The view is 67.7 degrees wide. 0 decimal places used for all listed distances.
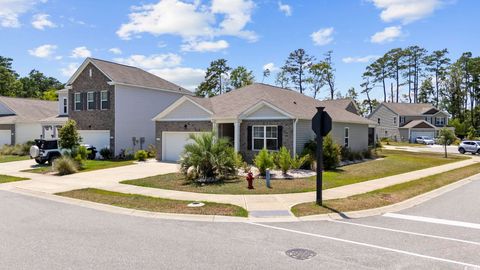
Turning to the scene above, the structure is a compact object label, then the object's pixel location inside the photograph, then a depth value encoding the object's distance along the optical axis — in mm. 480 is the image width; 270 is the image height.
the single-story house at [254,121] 22375
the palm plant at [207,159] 16938
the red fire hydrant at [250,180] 14773
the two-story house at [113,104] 29891
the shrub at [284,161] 18406
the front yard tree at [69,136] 22781
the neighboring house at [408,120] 65812
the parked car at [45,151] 24422
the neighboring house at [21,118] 38156
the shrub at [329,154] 21500
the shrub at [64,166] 20344
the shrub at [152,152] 29125
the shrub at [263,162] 18188
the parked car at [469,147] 41625
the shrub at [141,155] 27234
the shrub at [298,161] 19609
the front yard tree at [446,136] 36156
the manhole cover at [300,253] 6783
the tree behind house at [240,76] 60272
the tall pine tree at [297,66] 70500
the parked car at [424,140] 59156
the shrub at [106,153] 29188
